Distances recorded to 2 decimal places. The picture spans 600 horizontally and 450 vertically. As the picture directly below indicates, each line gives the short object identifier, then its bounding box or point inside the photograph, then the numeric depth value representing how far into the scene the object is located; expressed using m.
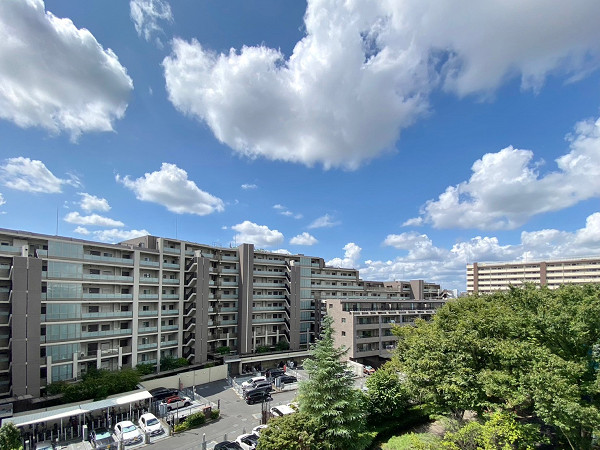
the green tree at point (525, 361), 16.98
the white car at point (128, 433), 24.70
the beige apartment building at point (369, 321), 47.56
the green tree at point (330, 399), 20.41
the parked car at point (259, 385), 35.30
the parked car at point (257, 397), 33.47
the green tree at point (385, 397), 25.23
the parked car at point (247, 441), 23.49
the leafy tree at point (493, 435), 15.69
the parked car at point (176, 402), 31.03
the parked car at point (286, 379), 38.30
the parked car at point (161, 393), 33.09
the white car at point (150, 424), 26.25
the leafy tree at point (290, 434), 19.43
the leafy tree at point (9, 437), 20.07
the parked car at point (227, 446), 22.91
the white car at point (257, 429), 25.37
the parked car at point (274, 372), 42.32
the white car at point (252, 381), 36.72
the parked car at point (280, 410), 28.33
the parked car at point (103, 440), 23.89
